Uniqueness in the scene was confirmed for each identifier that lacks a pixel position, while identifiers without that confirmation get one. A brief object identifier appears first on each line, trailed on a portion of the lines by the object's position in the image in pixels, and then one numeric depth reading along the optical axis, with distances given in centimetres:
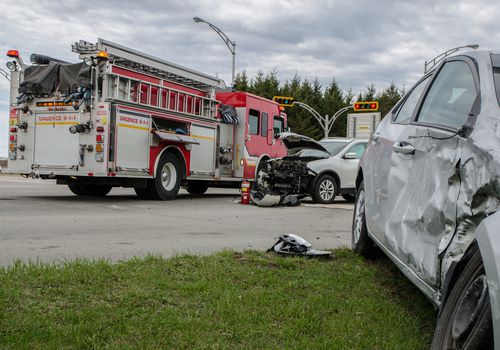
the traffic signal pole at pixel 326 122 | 3861
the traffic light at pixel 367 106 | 3310
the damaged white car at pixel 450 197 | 212
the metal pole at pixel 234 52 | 2973
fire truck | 1132
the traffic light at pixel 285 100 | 3073
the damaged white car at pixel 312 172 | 1326
